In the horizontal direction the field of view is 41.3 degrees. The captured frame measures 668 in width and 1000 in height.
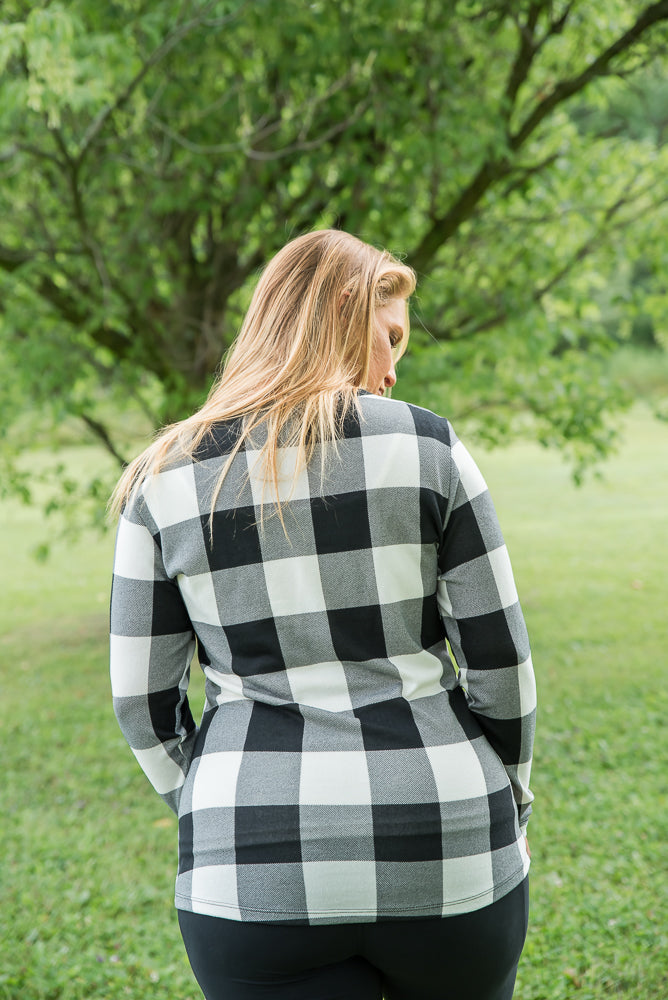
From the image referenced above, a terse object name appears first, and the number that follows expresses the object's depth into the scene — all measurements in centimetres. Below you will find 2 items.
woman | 122
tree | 469
